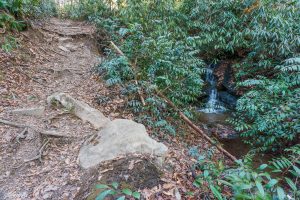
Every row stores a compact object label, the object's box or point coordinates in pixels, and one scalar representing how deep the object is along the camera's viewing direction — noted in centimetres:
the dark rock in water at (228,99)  744
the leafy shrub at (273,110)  426
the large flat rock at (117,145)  254
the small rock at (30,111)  359
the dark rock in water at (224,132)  602
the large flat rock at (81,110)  348
